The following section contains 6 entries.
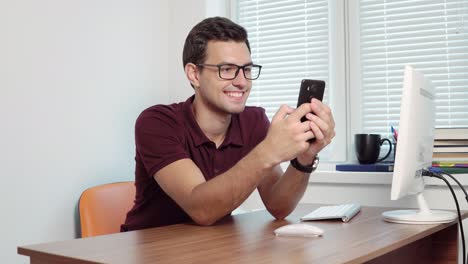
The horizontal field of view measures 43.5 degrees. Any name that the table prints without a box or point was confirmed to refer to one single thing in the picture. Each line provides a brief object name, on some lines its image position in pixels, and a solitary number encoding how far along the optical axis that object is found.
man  1.54
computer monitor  1.51
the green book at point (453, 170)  2.18
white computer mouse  1.36
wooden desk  1.12
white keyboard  1.67
